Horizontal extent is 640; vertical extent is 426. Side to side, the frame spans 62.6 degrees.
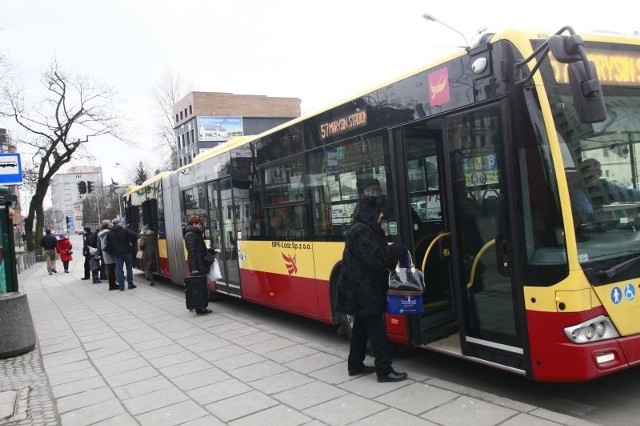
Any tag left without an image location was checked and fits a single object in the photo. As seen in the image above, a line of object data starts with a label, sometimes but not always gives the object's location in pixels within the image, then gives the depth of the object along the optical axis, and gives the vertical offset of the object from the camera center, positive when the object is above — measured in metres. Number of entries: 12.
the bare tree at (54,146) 33.44 +5.53
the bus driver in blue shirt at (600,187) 3.81 -0.01
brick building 73.44 +15.29
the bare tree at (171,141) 47.56 +7.46
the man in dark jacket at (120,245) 13.46 -0.48
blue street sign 7.71 +0.97
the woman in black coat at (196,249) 9.18 -0.51
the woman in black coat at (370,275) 4.64 -0.64
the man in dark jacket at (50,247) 20.58 -0.60
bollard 7.04 -1.23
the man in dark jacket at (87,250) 17.30 -0.70
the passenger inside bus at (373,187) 5.36 +0.19
